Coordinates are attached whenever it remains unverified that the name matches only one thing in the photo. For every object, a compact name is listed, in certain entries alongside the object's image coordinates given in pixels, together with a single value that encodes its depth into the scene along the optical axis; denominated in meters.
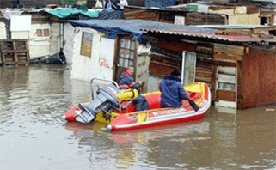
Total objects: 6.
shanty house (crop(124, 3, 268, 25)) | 27.77
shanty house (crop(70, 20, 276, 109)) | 18.94
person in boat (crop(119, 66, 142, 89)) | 17.42
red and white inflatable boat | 16.27
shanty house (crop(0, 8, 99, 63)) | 29.45
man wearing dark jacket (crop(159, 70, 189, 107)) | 16.89
